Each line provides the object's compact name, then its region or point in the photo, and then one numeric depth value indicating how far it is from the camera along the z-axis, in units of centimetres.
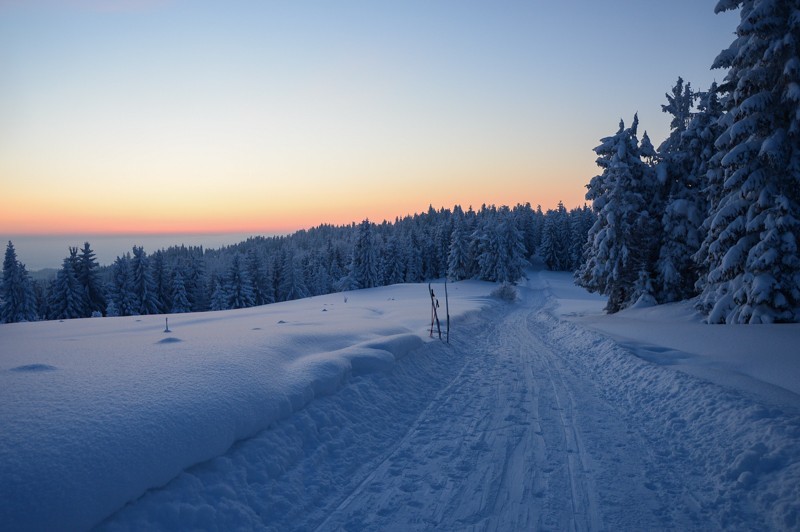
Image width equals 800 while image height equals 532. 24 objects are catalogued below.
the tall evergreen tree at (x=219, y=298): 5891
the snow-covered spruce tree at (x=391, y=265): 8150
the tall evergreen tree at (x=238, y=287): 5894
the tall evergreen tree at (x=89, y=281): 4897
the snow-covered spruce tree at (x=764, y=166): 1328
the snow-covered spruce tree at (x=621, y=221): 2491
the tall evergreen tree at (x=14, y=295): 4444
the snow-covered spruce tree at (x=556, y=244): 9394
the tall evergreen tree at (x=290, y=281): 7456
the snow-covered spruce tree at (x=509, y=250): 6450
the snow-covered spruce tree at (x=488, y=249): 6500
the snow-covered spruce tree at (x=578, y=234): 8938
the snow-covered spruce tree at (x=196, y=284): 6347
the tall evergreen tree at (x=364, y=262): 7075
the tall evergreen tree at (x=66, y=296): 4539
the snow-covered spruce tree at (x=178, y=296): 5800
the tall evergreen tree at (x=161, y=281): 5772
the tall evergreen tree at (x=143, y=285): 5328
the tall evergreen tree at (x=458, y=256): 7069
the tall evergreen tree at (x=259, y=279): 6850
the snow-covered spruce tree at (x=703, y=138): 2258
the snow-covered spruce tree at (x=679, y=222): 2328
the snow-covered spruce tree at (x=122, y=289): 5122
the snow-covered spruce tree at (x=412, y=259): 8650
